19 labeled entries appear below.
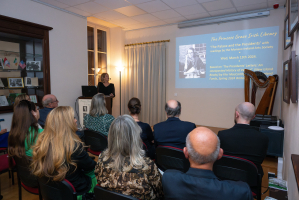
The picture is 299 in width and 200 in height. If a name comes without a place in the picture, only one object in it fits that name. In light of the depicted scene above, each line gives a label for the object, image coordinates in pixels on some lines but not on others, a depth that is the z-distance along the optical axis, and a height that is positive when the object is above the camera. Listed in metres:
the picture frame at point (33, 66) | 4.06 +0.46
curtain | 6.09 +0.31
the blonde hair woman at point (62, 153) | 1.39 -0.48
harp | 4.09 -0.02
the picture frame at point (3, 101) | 3.68 -0.25
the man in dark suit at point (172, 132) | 2.03 -0.45
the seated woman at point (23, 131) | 1.76 -0.39
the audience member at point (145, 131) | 2.26 -0.49
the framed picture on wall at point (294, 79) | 2.01 +0.09
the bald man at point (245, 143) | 1.70 -0.47
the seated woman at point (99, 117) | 2.62 -0.39
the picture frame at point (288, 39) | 2.68 +0.75
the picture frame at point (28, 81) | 4.04 +0.13
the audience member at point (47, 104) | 2.92 -0.24
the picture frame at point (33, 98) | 4.15 -0.21
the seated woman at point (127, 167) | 1.18 -0.48
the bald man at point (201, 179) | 0.91 -0.43
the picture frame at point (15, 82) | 3.77 +0.11
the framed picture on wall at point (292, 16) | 2.16 +0.84
